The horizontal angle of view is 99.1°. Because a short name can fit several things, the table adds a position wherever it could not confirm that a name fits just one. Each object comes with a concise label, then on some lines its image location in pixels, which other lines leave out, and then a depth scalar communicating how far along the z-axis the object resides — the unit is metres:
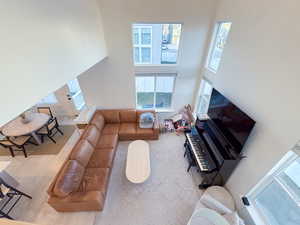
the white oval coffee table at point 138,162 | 3.06
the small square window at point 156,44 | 4.05
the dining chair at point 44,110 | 4.74
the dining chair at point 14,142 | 3.72
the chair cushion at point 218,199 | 2.29
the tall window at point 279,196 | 1.78
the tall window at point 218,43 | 3.27
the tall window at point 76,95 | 5.42
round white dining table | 3.75
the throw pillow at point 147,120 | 4.62
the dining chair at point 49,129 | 4.23
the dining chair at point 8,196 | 2.59
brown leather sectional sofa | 2.57
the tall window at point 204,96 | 4.19
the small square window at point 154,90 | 4.69
